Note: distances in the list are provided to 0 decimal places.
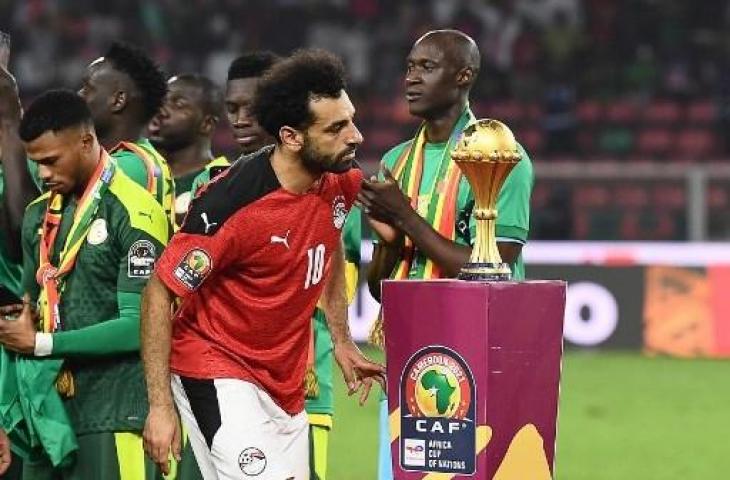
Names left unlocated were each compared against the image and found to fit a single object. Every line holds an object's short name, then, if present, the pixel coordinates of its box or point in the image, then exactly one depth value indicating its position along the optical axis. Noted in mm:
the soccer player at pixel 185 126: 17391
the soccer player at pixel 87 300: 11695
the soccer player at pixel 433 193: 12523
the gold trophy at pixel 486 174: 10672
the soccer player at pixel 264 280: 11016
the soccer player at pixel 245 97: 14414
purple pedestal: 10320
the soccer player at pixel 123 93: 14203
